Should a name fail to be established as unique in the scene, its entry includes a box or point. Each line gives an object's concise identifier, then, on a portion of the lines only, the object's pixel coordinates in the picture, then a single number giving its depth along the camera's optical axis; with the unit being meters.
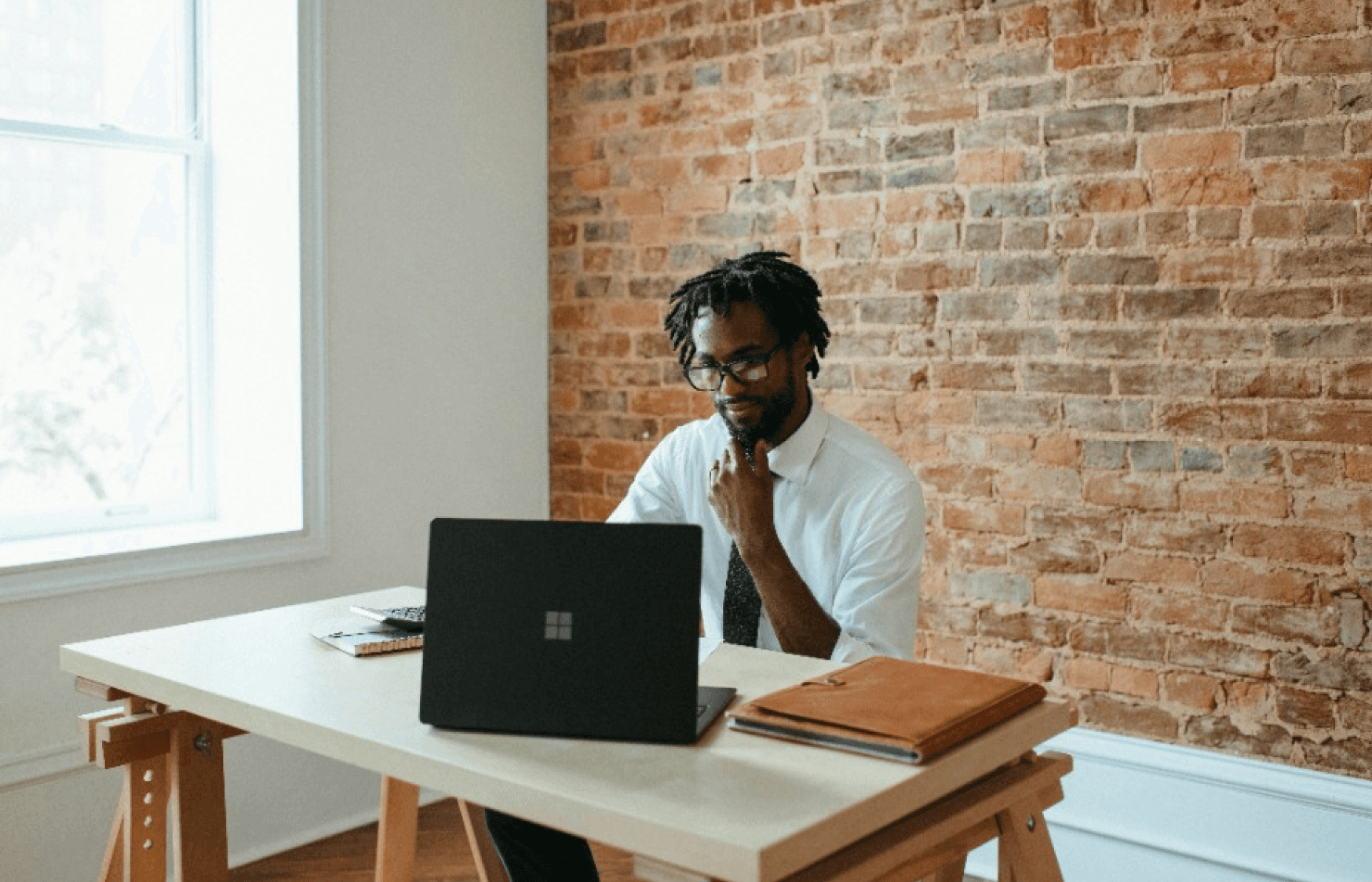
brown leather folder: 1.48
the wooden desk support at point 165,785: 2.07
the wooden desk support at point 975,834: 1.41
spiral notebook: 1.95
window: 3.16
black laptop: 1.52
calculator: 2.05
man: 2.24
